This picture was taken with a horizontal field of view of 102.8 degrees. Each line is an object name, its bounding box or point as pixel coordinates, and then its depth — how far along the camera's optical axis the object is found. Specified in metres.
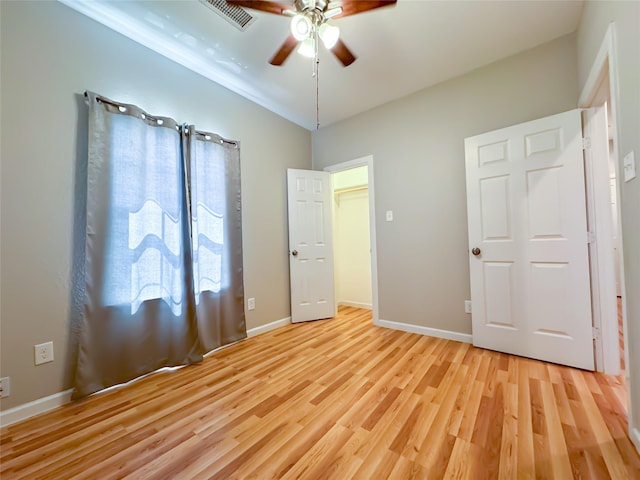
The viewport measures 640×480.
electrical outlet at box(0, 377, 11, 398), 1.45
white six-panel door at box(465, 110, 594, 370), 1.90
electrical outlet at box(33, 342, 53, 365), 1.56
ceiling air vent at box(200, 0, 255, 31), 1.77
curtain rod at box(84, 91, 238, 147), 1.75
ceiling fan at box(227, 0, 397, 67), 1.50
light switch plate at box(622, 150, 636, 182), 1.17
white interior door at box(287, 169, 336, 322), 3.23
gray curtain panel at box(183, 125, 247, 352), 2.31
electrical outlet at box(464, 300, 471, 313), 2.44
